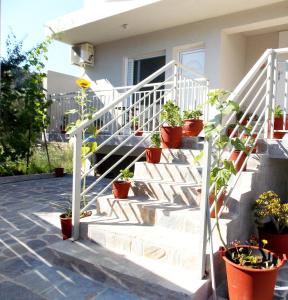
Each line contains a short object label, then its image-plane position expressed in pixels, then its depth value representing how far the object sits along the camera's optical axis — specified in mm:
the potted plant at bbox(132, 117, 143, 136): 6816
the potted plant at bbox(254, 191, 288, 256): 2922
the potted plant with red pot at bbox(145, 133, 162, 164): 3953
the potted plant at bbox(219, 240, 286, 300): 2096
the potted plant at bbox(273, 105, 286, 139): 3881
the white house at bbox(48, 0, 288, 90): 6141
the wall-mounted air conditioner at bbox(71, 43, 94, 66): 8656
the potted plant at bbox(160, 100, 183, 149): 4152
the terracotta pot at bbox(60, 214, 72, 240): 3105
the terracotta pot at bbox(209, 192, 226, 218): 2764
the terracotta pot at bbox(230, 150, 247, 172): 3235
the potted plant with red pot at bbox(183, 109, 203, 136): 4426
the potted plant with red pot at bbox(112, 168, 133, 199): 3438
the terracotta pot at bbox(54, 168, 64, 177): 7594
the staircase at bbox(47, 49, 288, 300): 2307
